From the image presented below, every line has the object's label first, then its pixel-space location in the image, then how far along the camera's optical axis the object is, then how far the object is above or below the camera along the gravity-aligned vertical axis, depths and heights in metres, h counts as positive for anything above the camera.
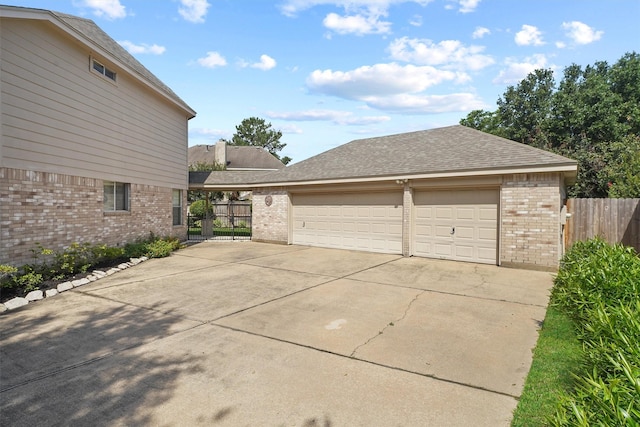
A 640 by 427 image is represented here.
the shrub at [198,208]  23.08 -0.47
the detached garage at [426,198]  9.23 +0.11
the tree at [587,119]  17.44 +5.96
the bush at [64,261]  6.70 -1.50
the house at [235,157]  32.75 +4.39
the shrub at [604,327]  2.06 -1.20
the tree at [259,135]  61.19 +11.78
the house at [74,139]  7.27 +1.67
